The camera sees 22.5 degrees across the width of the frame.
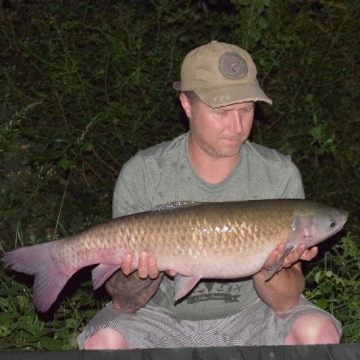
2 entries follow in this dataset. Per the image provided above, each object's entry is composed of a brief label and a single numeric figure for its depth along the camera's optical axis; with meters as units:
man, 3.46
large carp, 3.24
